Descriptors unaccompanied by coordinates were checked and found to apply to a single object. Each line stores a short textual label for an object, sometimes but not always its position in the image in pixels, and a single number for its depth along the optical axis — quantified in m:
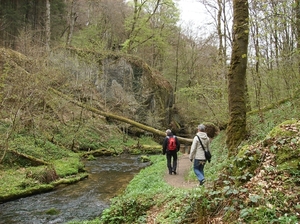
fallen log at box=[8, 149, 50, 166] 14.97
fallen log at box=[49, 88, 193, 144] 20.95
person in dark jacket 12.34
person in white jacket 8.49
